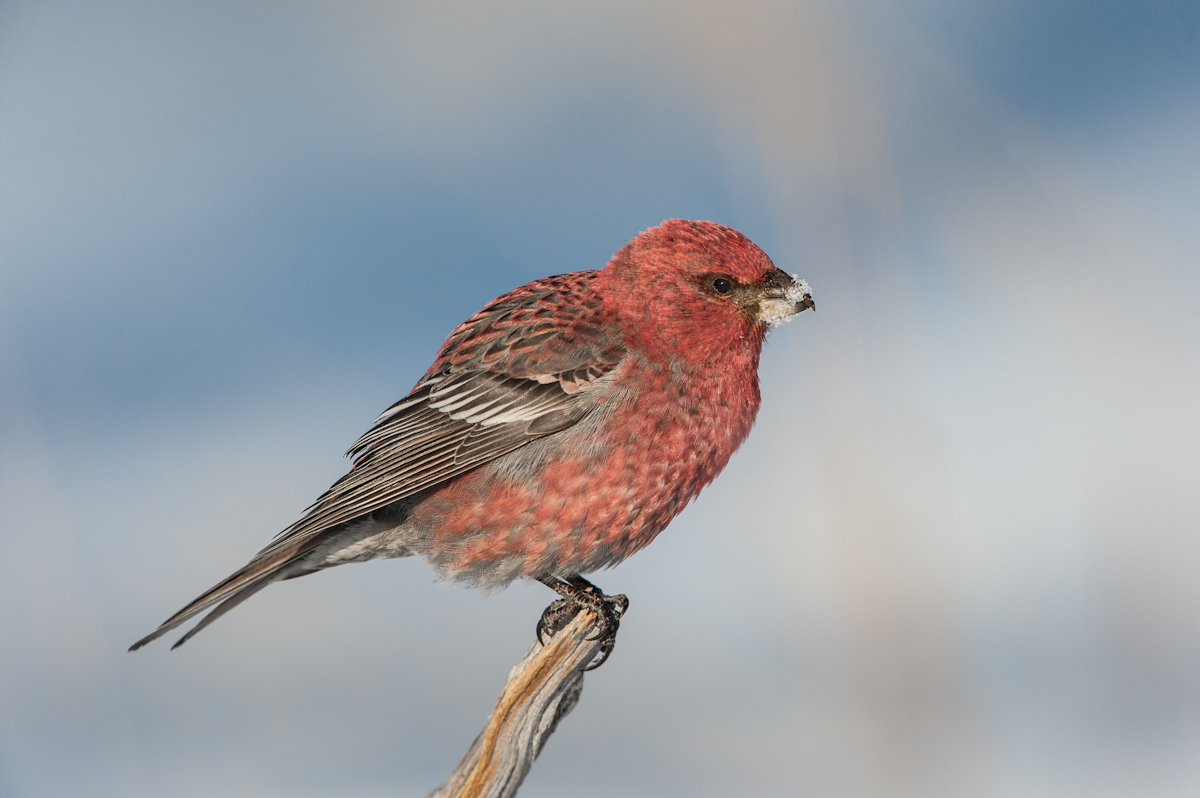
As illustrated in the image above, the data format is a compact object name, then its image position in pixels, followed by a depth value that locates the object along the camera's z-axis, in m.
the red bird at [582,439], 5.53
